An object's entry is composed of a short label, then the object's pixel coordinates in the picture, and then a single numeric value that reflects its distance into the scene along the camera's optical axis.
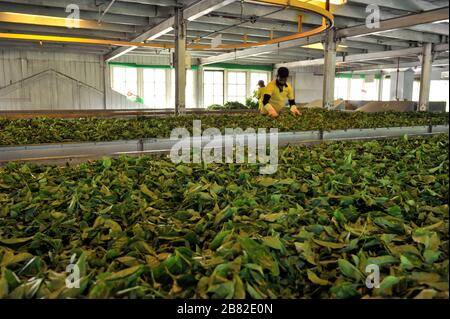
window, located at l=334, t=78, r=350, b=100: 30.38
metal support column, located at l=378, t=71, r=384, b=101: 30.43
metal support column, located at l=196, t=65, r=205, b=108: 22.59
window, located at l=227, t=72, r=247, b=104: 24.81
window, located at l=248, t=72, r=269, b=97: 25.53
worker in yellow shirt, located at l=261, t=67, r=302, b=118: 7.07
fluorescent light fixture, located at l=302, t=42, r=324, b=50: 15.25
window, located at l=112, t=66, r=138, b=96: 21.05
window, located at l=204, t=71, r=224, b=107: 23.86
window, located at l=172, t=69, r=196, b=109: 22.62
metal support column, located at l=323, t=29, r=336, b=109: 11.43
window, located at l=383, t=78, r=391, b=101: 32.59
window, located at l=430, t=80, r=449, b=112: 31.59
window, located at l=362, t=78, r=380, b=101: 31.34
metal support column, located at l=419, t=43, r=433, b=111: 13.99
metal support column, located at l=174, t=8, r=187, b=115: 9.08
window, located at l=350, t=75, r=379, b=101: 31.05
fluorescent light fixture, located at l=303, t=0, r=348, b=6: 6.98
